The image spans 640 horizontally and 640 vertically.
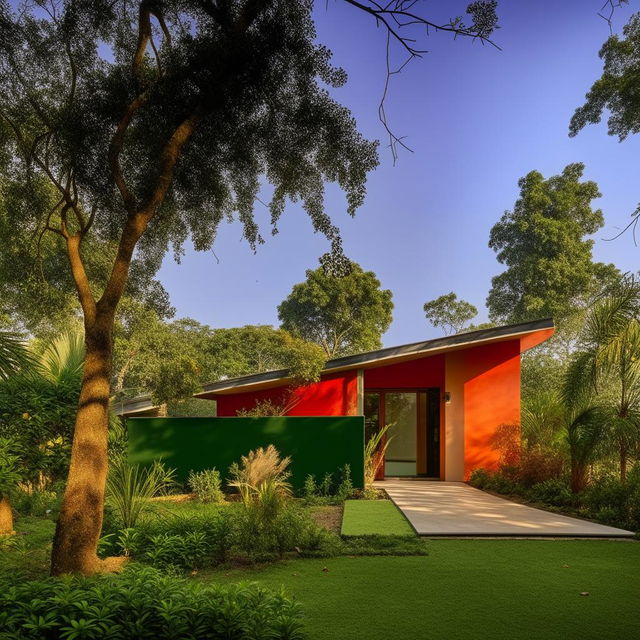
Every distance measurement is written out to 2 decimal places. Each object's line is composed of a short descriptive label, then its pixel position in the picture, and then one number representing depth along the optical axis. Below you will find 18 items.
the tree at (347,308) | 33.03
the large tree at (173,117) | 6.05
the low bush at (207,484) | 10.45
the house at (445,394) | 14.10
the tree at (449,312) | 34.34
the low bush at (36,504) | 8.75
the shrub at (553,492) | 9.83
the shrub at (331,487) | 10.52
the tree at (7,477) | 6.62
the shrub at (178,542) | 5.70
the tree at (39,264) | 8.18
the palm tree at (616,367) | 9.11
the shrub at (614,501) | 8.20
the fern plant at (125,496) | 6.62
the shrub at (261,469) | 8.66
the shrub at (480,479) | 12.70
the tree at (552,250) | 26.97
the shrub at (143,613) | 2.99
